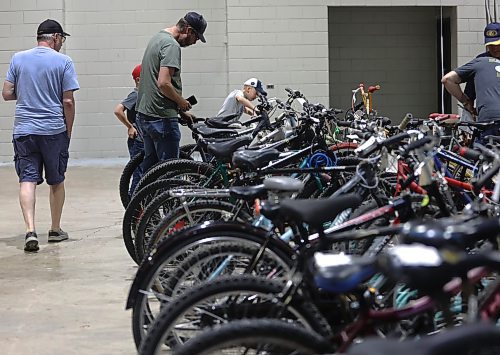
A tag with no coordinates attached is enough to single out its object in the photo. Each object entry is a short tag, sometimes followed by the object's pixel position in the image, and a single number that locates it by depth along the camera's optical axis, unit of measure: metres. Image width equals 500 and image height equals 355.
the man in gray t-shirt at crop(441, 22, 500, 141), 12.45
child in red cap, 14.27
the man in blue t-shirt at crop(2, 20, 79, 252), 12.34
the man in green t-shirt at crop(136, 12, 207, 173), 11.59
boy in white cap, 15.54
